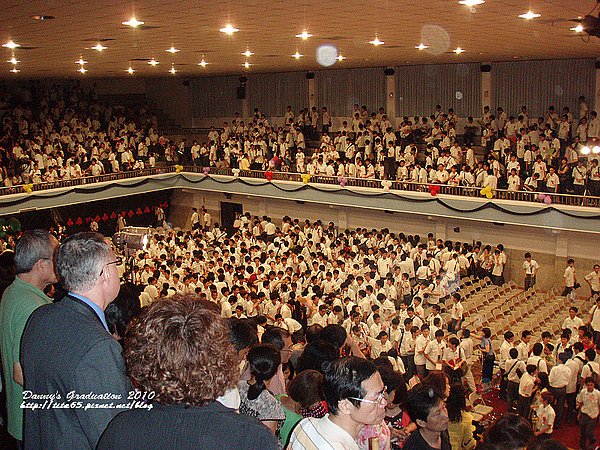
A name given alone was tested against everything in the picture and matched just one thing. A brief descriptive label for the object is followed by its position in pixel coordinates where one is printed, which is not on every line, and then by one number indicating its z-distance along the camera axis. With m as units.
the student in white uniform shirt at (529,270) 17.23
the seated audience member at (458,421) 6.25
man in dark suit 2.35
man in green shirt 3.19
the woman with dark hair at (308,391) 4.57
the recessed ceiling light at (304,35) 12.12
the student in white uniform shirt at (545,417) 8.98
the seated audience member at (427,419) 4.48
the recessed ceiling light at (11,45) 12.11
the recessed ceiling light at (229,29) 10.94
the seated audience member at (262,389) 4.16
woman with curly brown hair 1.91
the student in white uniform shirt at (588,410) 9.07
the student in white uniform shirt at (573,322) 12.10
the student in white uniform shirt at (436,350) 11.24
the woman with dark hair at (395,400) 5.58
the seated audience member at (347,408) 3.07
